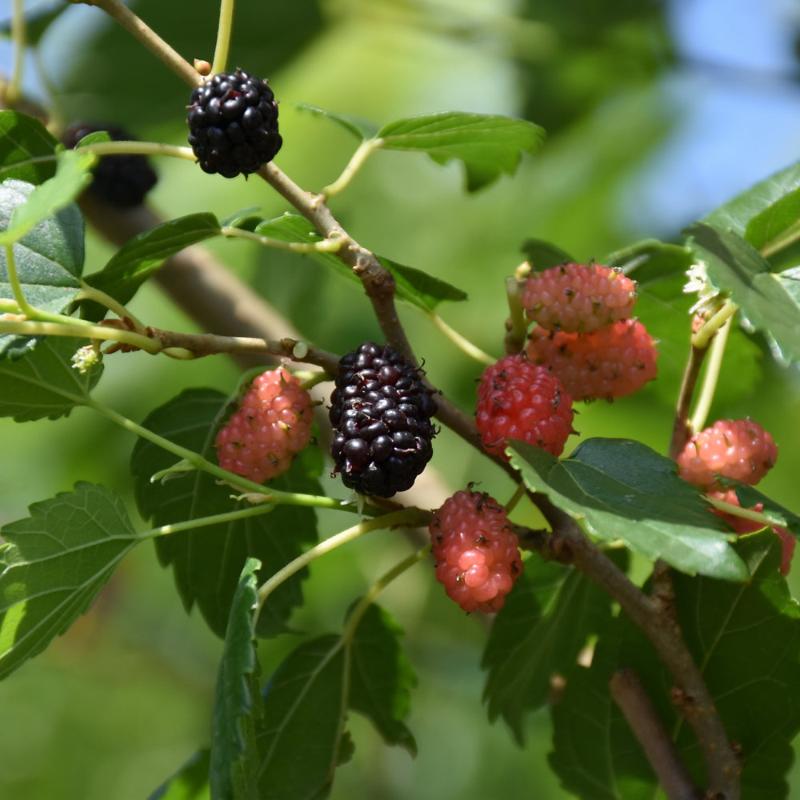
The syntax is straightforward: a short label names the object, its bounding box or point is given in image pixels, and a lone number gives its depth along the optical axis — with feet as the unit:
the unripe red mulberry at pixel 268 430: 1.61
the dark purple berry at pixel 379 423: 1.55
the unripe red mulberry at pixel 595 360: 1.65
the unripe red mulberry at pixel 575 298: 1.61
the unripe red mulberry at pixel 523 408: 1.57
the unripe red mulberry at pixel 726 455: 1.61
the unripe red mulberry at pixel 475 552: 1.55
